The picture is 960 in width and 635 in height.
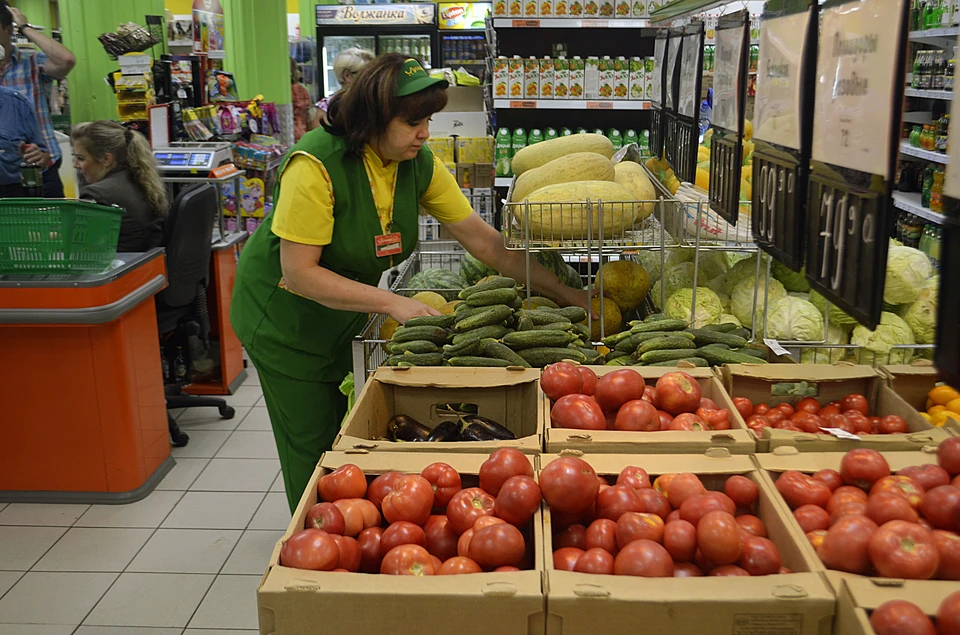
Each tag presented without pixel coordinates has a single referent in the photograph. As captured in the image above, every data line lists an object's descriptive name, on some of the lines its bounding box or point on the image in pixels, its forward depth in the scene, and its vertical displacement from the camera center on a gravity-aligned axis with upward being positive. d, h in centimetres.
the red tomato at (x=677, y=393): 197 -61
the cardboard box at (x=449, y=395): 211 -67
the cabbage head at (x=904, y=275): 243 -42
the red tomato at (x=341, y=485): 161 -67
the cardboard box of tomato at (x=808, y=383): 213 -64
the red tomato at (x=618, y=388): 195 -59
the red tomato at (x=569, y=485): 149 -62
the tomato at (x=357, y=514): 155 -70
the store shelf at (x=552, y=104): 582 +17
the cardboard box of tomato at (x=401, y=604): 125 -70
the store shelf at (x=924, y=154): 546 -18
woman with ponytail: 414 -18
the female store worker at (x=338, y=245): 234 -34
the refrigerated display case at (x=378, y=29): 1114 +133
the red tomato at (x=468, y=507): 153 -68
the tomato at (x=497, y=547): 140 -68
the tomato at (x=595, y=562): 137 -70
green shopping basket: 319 -39
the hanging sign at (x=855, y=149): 118 -3
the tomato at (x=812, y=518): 149 -69
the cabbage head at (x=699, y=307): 254 -54
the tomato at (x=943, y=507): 142 -64
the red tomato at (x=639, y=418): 185 -63
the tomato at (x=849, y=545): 131 -64
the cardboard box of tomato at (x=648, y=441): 175 -64
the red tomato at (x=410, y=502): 155 -68
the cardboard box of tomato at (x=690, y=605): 122 -68
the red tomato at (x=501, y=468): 158 -63
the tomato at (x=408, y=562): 140 -71
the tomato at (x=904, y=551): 125 -62
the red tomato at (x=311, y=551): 135 -67
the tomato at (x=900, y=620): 109 -64
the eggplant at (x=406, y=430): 206 -73
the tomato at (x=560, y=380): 197 -58
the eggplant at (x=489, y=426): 197 -69
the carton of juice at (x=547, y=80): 577 +34
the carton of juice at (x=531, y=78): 579 +35
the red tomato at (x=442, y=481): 163 -67
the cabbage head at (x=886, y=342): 242 -61
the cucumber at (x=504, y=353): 224 -59
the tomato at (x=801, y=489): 156 -66
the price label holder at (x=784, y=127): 148 +0
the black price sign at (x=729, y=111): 192 +4
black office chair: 412 -65
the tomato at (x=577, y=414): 187 -63
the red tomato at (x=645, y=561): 132 -67
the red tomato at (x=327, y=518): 149 -68
